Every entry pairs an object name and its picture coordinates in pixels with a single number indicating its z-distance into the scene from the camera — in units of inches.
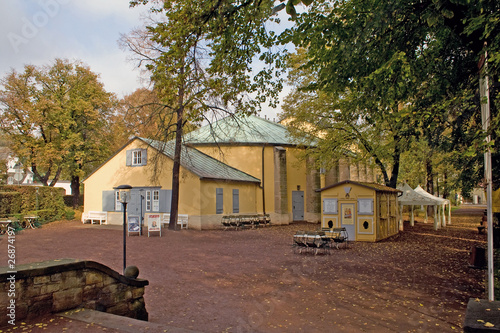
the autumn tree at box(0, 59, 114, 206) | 1189.7
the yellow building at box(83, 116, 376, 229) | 922.1
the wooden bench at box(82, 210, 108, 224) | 1023.5
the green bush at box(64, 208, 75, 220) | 1119.8
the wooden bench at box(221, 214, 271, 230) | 938.1
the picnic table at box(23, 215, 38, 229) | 890.1
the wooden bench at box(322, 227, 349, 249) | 595.8
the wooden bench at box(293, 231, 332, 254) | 566.8
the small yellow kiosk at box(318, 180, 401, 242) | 692.7
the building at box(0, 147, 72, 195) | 1277.1
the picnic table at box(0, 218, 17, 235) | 722.3
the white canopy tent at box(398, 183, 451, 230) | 956.6
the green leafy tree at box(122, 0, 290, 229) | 282.2
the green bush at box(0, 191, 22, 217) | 933.7
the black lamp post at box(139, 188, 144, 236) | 978.7
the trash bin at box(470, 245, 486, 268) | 450.9
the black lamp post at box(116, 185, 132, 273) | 443.5
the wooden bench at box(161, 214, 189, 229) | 899.4
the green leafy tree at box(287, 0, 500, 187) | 299.1
